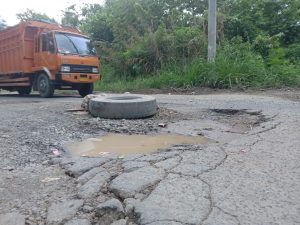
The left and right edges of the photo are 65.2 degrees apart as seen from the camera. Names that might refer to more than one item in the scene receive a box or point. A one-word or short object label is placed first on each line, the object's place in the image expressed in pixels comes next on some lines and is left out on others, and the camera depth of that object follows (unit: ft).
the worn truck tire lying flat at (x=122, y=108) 12.79
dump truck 23.76
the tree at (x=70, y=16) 60.85
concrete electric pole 25.15
